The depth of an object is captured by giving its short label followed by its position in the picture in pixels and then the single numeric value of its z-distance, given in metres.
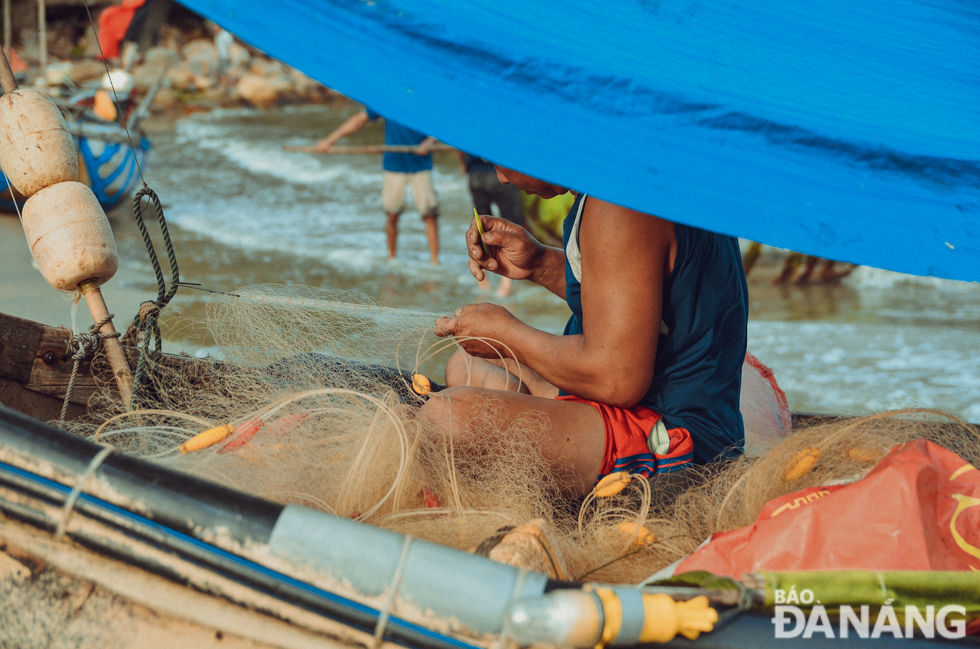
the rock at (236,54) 21.56
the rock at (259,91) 20.05
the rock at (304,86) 21.06
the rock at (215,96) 19.58
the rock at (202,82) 19.70
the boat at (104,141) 7.24
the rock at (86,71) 18.25
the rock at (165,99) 18.08
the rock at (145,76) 18.45
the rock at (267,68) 21.65
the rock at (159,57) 19.90
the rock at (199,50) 21.36
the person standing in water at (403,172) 6.82
